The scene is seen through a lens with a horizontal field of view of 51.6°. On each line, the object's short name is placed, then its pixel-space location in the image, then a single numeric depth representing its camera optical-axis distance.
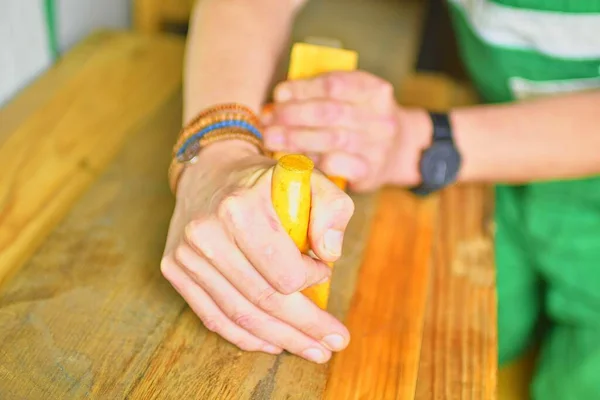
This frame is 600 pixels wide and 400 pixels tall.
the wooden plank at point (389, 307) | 0.52
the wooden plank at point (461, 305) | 0.55
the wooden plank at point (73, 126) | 0.64
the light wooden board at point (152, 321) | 0.49
